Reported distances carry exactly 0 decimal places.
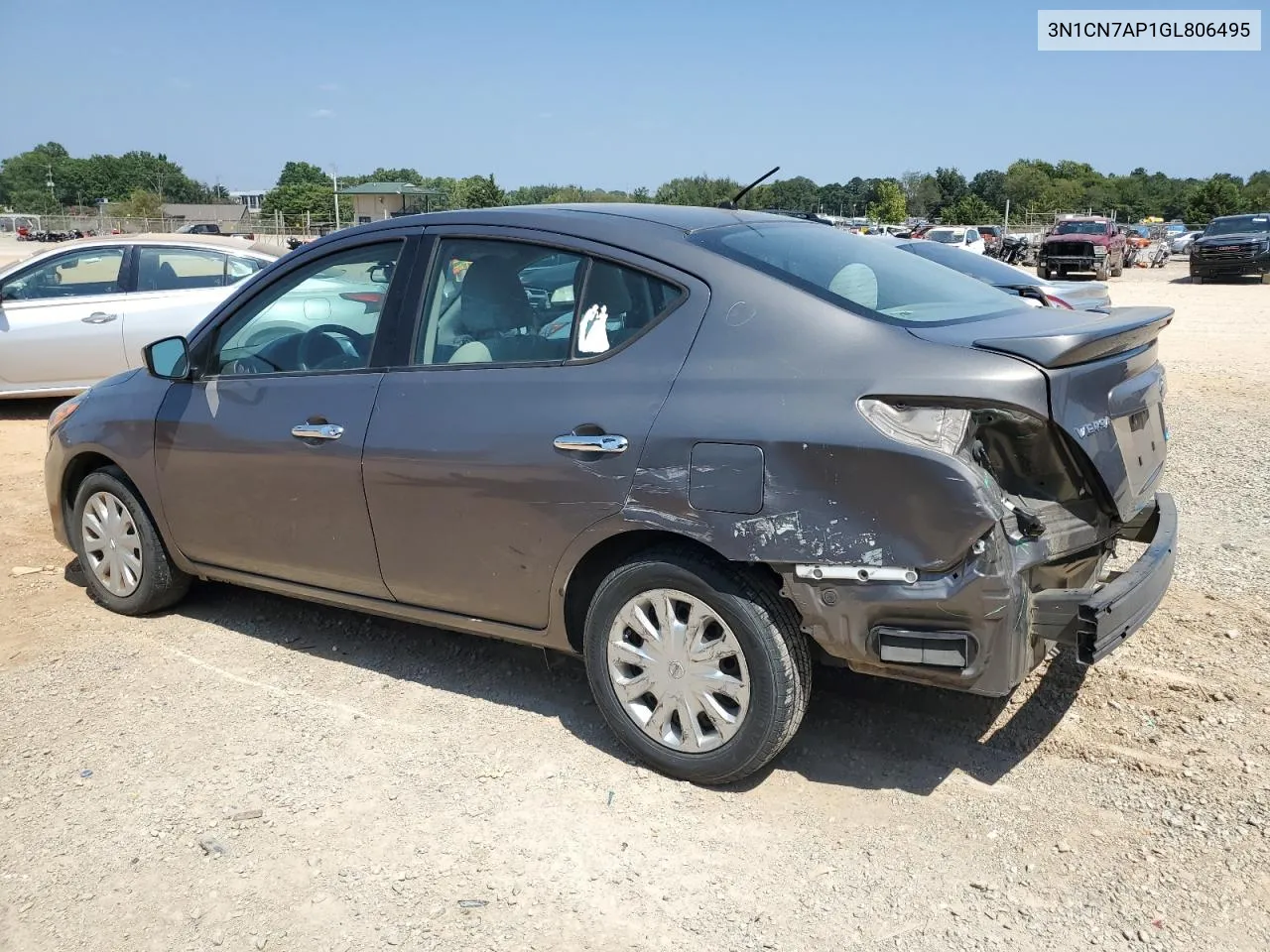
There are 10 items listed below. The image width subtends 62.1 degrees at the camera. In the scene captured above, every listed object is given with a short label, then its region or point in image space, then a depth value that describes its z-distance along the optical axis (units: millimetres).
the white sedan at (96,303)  9562
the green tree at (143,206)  89188
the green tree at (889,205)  98312
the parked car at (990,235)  41625
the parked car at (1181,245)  50141
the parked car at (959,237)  35062
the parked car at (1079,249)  32062
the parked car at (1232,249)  29312
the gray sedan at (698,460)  2939
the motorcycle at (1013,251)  41938
